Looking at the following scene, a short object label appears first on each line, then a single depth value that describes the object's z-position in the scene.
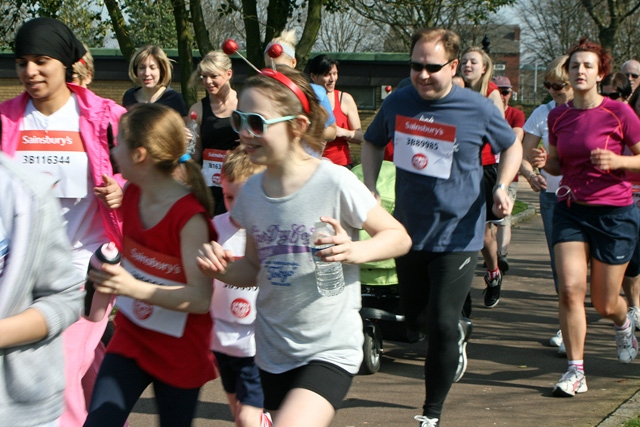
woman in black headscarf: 4.47
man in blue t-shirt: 4.98
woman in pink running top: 5.97
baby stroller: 6.52
